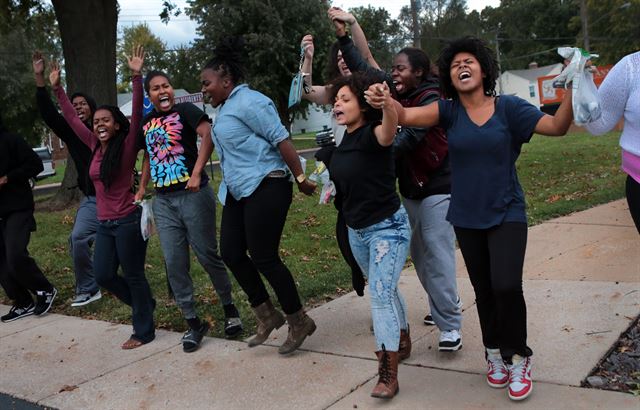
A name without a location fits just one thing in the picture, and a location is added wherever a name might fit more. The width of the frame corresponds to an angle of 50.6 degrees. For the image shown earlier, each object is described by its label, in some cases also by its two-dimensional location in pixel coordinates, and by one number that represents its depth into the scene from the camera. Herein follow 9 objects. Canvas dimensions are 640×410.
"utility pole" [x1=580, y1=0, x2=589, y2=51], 38.44
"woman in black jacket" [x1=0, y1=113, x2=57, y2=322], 5.95
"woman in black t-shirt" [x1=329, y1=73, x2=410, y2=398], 3.56
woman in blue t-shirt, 3.24
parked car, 30.73
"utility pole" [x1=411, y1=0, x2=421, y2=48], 39.50
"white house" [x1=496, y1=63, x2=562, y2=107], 69.31
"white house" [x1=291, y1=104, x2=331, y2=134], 72.86
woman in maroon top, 4.94
